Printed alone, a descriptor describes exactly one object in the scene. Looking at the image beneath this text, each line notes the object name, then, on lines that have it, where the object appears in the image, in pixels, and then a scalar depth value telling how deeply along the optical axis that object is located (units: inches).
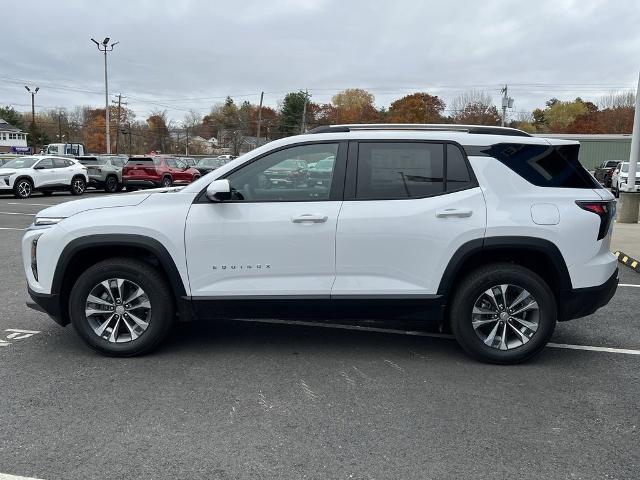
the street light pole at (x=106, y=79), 1766.7
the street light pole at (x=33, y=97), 3022.1
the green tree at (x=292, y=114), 3607.3
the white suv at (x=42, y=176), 829.8
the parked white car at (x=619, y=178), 922.2
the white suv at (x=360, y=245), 172.6
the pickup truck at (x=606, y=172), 1210.1
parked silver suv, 1000.2
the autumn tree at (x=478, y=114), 2534.4
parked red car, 960.3
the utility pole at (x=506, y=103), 1677.8
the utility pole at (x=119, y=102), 3223.4
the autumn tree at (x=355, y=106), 3102.9
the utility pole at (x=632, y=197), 533.6
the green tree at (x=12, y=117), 4783.5
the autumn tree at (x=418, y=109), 2842.0
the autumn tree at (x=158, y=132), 3612.2
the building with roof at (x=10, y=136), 4182.1
